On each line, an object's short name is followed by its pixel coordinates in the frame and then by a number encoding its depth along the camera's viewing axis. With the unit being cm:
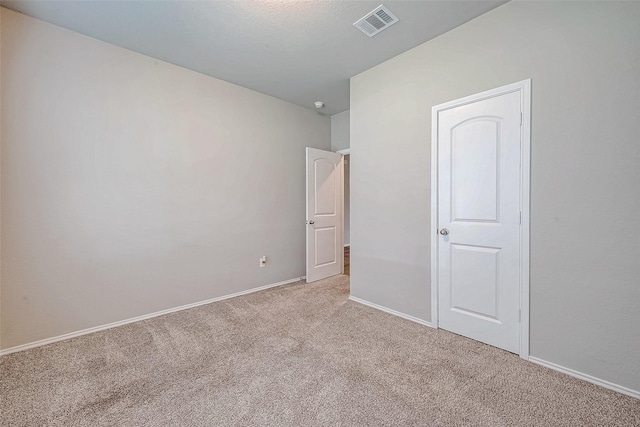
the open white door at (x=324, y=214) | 388
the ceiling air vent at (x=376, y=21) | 206
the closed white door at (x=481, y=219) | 200
